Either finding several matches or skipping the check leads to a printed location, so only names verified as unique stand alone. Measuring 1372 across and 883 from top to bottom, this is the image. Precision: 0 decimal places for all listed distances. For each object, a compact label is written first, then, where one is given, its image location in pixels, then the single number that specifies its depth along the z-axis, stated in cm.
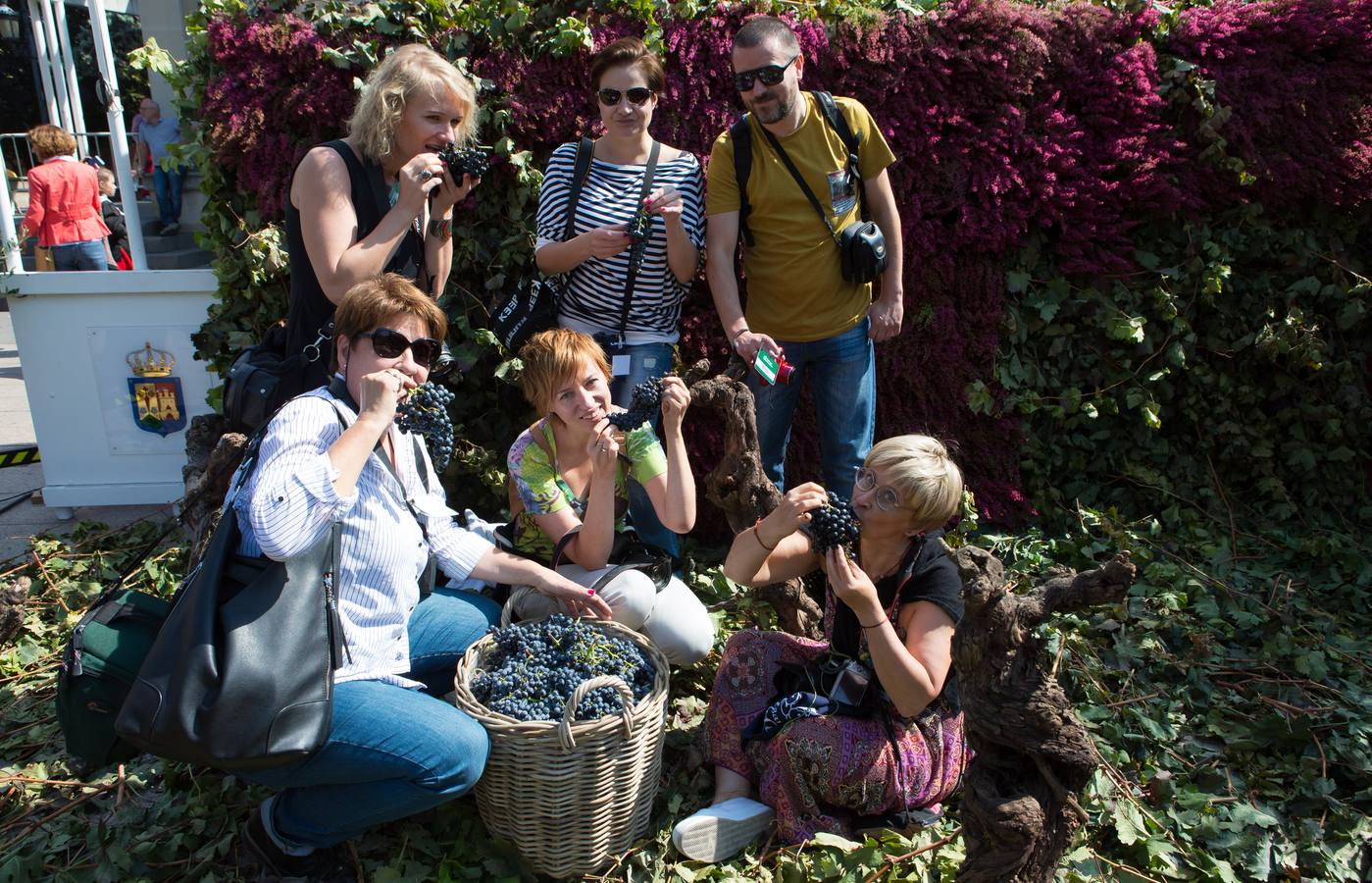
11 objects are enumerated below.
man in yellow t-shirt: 318
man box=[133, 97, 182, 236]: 984
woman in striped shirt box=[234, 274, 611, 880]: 215
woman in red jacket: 700
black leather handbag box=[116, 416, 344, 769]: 201
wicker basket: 229
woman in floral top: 280
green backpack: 222
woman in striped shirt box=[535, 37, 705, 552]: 318
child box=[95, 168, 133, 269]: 915
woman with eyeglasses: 242
